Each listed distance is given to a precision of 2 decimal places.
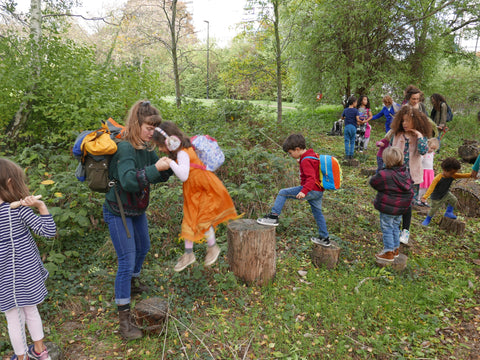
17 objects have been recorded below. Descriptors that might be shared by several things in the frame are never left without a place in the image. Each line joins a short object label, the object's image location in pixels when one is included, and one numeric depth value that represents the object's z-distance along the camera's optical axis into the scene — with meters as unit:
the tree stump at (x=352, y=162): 9.11
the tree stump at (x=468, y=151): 10.24
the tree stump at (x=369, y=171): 8.16
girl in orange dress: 3.03
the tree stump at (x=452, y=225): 5.61
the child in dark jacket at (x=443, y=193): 5.39
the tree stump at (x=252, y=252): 3.94
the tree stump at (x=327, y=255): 4.52
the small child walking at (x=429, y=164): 5.66
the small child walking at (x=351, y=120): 8.88
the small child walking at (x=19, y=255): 2.50
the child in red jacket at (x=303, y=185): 4.12
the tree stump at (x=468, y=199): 6.62
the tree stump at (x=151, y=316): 3.17
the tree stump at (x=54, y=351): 2.86
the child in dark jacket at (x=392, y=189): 4.29
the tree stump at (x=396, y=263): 4.51
